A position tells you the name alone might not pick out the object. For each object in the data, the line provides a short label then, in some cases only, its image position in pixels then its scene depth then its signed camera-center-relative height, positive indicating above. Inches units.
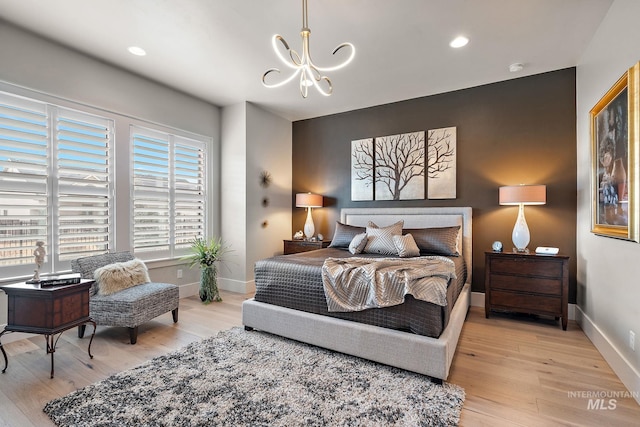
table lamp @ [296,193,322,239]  187.0 +6.6
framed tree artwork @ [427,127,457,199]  158.7 +27.2
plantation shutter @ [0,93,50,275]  104.7 +12.5
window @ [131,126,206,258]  146.7 +11.5
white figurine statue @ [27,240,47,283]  93.0 -13.5
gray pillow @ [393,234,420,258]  133.8 -14.8
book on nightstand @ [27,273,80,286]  89.3 -20.5
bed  79.5 -37.5
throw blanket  84.0 -20.6
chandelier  86.9 +46.5
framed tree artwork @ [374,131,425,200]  167.8 +27.2
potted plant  157.2 -29.7
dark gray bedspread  82.7 -27.4
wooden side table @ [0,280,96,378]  84.7 -27.5
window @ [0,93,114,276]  105.9 +11.9
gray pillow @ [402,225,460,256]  138.5 -12.5
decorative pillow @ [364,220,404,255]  140.6 -12.5
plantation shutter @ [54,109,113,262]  119.0 +12.2
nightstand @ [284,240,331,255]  180.1 -19.6
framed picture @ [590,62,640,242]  76.0 +16.2
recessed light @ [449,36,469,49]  110.1 +64.5
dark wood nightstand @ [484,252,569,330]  119.3 -29.1
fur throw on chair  112.0 -24.6
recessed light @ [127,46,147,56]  119.9 +66.4
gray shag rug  66.1 -45.3
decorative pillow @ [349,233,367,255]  145.4 -14.9
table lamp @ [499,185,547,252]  125.5 +5.7
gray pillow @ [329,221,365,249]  161.5 -11.6
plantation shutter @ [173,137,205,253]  165.0 +12.7
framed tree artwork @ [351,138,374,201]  182.5 +27.4
